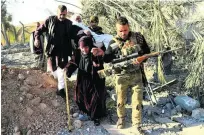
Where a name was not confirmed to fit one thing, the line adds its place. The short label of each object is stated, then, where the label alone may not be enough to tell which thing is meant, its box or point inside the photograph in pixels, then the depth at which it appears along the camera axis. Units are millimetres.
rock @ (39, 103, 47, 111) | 5150
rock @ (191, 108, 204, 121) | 5375
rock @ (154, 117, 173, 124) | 5203
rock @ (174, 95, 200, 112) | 5604
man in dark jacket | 5070
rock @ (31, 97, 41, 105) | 5186
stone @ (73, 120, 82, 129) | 4871
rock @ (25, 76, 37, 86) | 5484
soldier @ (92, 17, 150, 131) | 4566
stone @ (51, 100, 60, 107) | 5262
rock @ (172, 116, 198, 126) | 5228
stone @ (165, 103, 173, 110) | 5695
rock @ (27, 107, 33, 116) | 5009
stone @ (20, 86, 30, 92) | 5332
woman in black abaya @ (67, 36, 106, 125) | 4879
